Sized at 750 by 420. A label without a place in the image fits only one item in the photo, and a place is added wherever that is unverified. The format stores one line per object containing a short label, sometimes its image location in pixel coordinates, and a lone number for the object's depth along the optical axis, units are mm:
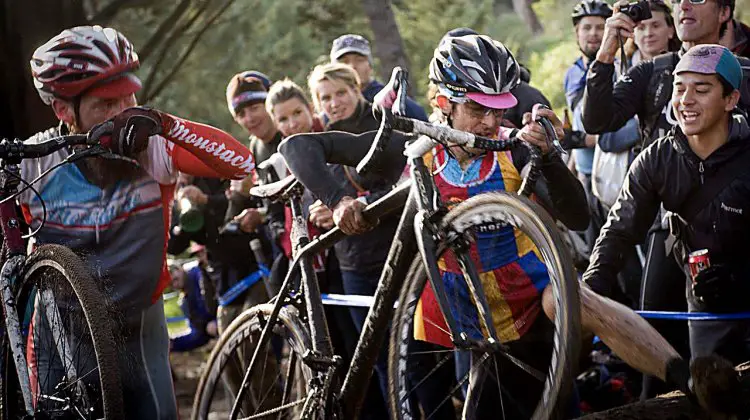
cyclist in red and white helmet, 8417
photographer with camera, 10023
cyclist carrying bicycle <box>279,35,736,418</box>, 7310
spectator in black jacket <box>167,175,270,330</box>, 14129
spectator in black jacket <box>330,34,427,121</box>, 14115
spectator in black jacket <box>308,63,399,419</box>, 10904
